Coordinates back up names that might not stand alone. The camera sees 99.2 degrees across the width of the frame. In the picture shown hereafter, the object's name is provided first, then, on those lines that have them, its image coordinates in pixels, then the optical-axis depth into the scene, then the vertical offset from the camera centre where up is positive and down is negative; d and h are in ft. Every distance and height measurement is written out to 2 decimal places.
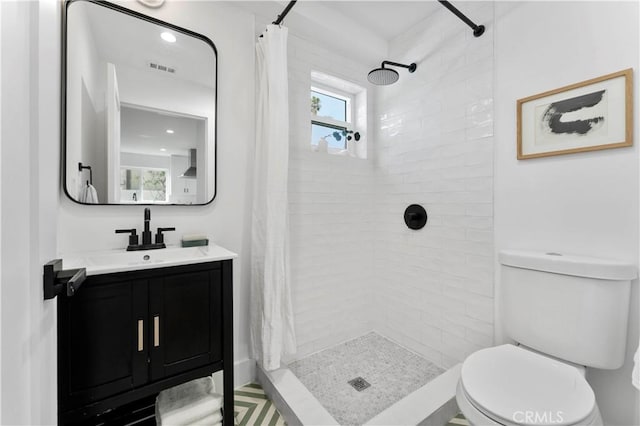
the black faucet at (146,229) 4.64 -0.29
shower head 5.93 +3.04
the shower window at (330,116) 7.55 +2.82
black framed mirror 4.30 +1.83
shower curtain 5.31 -0.10
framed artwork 3.98 +1.56
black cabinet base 3.38 -1.71
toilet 3.06 -1.92
